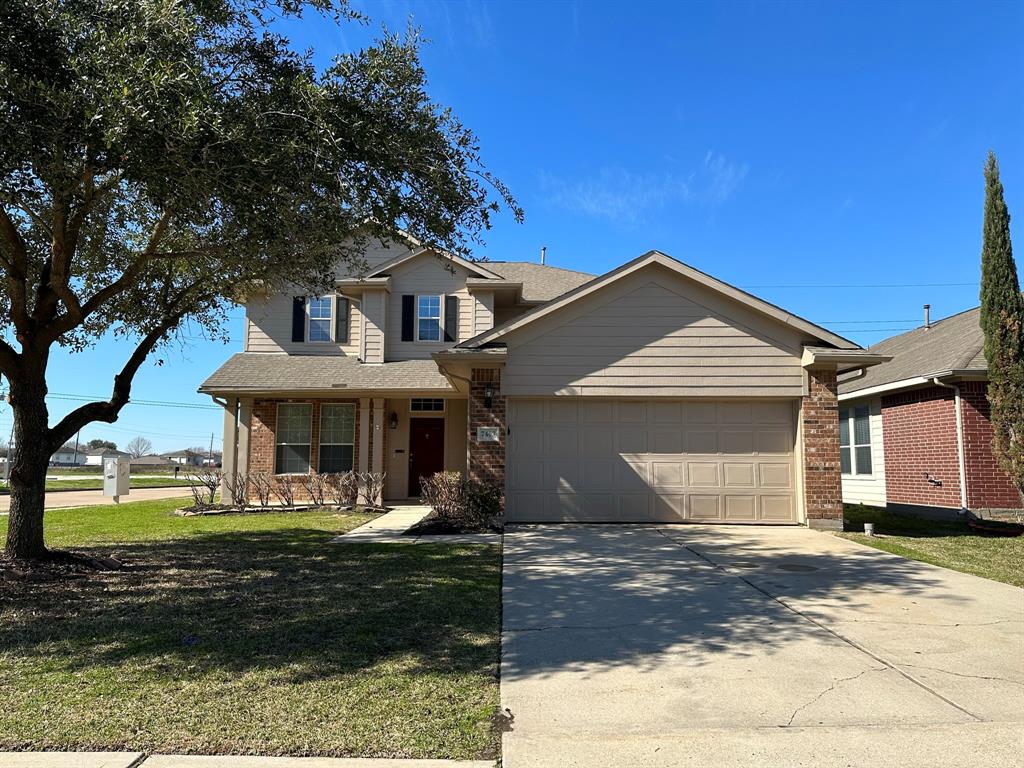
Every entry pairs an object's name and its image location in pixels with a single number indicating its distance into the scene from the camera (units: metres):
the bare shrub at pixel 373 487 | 14.80
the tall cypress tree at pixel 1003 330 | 11.12
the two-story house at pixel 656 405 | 11.30
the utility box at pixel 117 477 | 17.89
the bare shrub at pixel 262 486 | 14.98
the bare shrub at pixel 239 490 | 14.45
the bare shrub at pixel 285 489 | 14.68
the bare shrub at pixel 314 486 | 15.11
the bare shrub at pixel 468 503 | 10.92
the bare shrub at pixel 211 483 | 14.55
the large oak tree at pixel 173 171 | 5.86
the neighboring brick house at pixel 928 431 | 12.40
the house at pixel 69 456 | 93.20
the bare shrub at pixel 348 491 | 14.66
